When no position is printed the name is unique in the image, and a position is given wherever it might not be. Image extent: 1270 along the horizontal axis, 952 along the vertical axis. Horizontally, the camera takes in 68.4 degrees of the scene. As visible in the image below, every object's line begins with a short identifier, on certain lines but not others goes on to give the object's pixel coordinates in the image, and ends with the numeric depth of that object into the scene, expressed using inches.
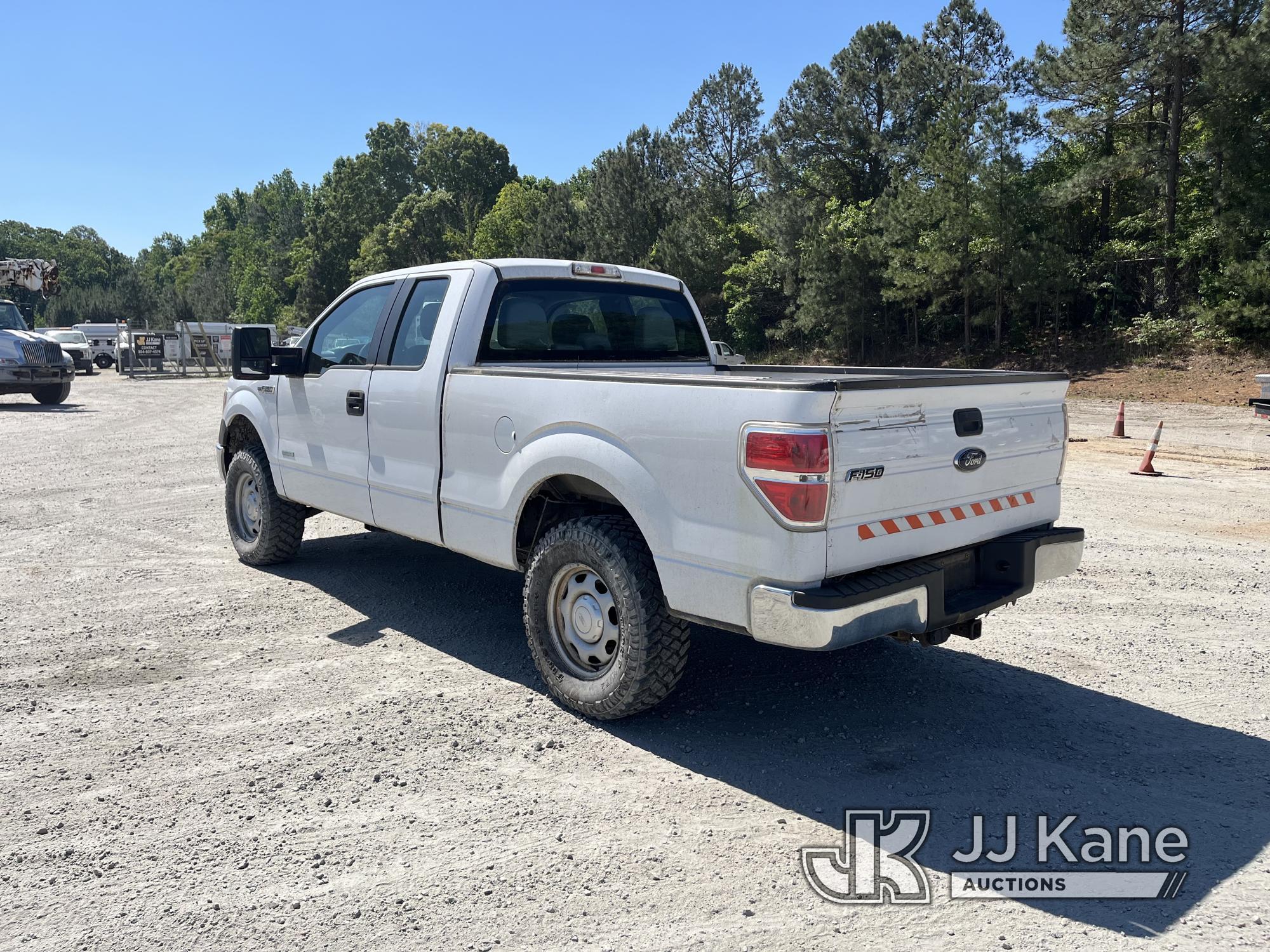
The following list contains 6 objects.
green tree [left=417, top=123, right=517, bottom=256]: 4227.4
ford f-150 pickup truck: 133.8
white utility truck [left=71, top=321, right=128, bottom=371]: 1971.0
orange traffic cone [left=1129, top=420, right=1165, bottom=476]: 472.1
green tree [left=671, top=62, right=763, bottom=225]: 2094.0
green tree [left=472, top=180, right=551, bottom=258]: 3206.2
